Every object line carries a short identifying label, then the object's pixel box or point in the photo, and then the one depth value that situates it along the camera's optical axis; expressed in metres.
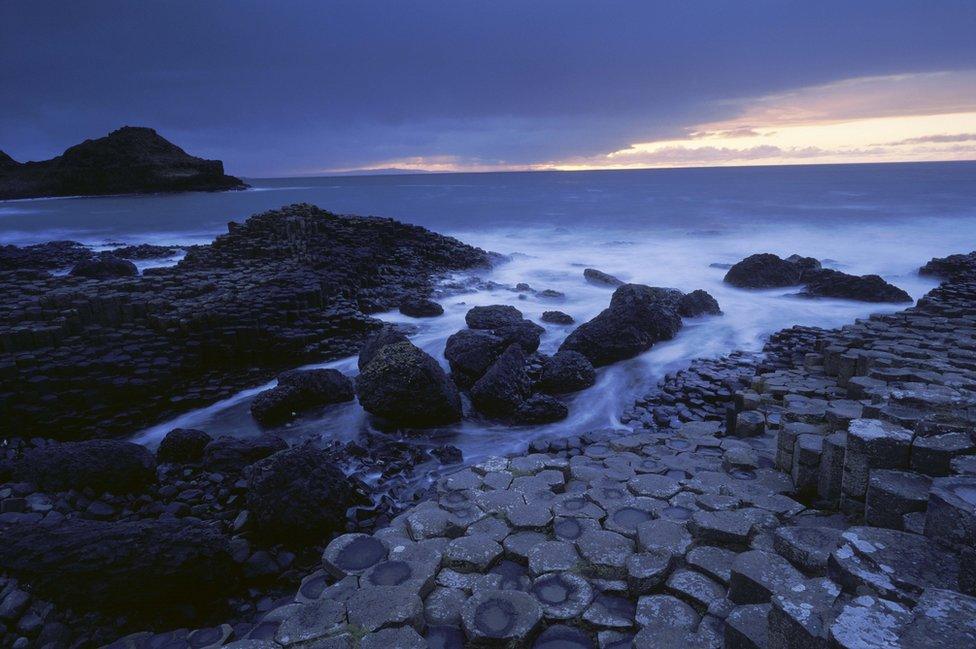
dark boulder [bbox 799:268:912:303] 14.44
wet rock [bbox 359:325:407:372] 9.66
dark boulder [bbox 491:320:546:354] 10.79
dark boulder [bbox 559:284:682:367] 10.52
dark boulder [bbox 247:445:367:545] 5.16
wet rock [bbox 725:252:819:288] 16.52
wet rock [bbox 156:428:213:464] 7.05
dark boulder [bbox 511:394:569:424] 8.11
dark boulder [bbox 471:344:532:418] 8.30
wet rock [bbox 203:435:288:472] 6.63
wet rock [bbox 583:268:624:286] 18.02
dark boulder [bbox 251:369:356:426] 8.27
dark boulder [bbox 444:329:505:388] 9.52
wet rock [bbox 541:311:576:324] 13.36
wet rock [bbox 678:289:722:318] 13.45
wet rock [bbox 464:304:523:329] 11.70
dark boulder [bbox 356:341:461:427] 7.95
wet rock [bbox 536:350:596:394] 9.27
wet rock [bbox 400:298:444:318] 14.02
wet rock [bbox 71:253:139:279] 17.61
